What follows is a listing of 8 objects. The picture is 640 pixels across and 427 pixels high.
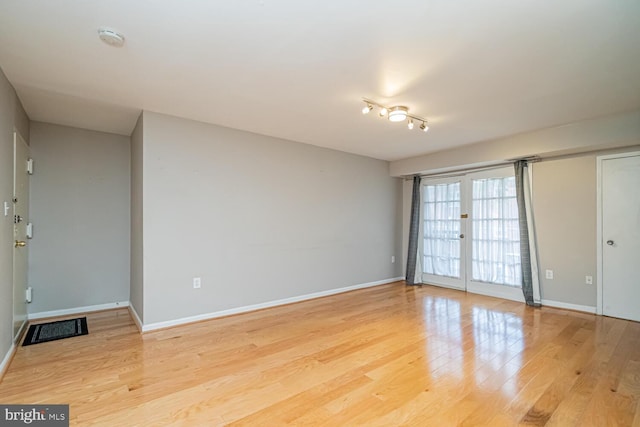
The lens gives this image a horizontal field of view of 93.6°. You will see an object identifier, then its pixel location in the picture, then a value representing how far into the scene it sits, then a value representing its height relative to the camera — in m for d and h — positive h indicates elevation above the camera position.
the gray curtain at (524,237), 4.29 -0.33
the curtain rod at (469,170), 4.27 +0.75
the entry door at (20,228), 2.84 -0.13
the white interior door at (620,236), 3.58 -0.27
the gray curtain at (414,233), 5.69 -0.36
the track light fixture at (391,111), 3.00 +1.08
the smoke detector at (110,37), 1.87 +1.13
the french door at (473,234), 4.60 -0.33
